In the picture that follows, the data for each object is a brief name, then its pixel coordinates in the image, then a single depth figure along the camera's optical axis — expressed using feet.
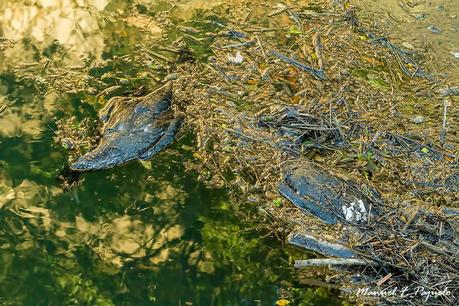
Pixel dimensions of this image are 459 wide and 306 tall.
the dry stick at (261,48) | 18.12
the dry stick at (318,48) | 17.74
